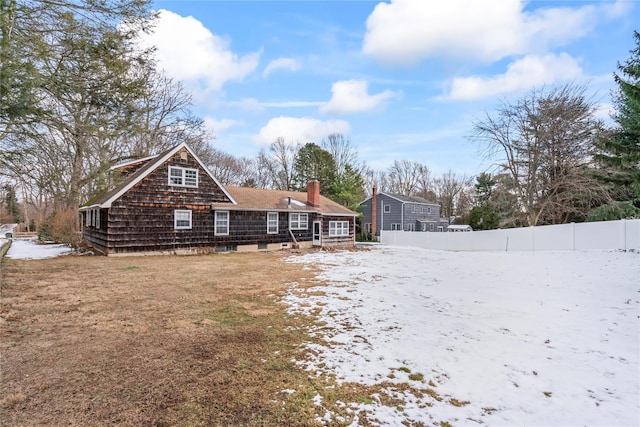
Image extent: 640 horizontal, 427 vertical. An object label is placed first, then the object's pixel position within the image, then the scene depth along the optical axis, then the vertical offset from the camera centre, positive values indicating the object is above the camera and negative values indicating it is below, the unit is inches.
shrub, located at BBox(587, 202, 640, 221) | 638.5 +19.9
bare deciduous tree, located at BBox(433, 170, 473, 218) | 2000.5 +179.5
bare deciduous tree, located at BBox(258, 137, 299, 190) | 1646.2 +311.0
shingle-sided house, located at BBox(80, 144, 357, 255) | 600.1 +12.6
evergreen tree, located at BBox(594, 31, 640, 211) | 402.0 +127.0
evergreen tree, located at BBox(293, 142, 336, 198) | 1473.9 +266.1
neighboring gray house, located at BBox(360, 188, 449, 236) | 1407.4 +29.6
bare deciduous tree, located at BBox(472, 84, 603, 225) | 697.6 +176.7
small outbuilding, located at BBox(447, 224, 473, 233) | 1387.7 -35.9
